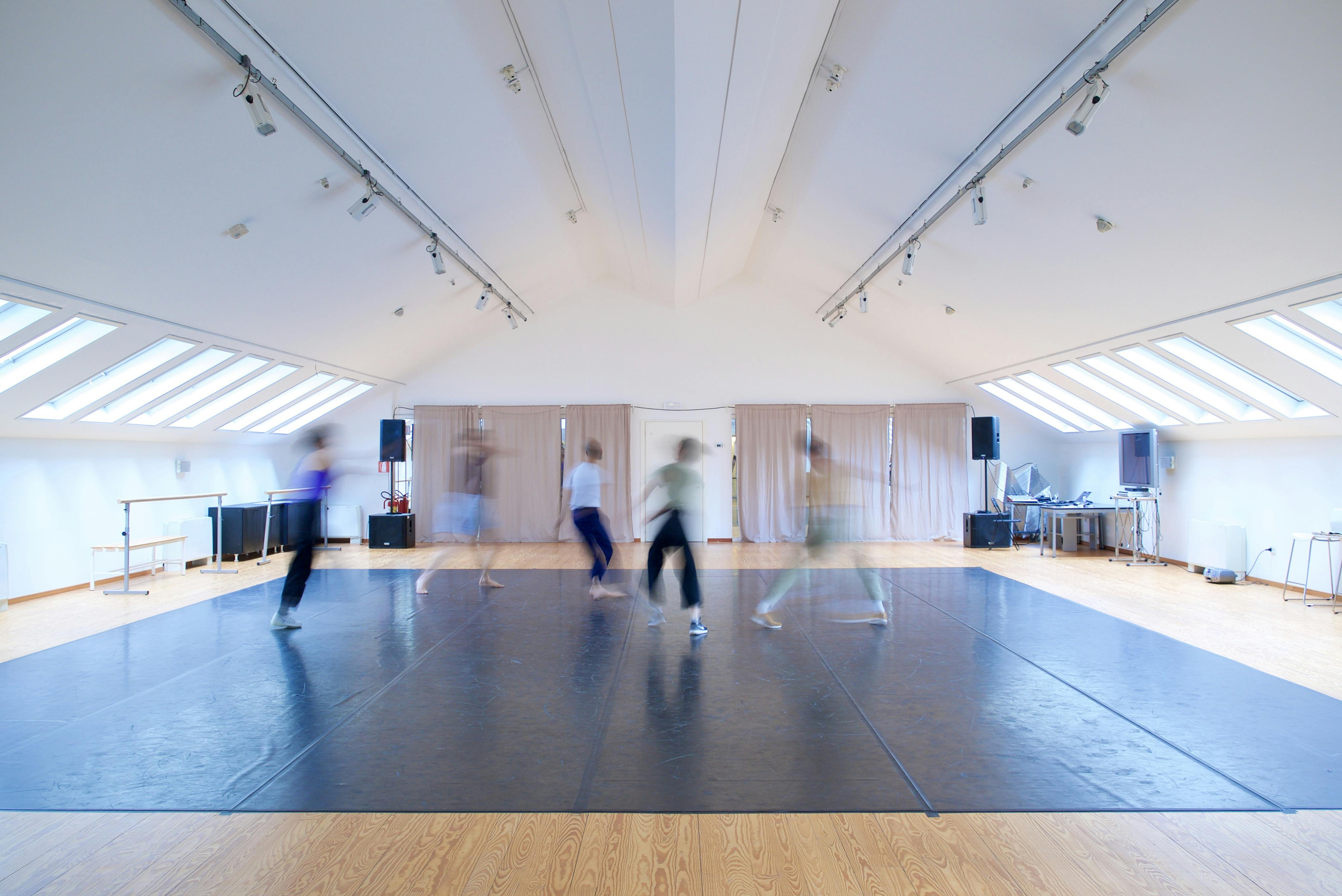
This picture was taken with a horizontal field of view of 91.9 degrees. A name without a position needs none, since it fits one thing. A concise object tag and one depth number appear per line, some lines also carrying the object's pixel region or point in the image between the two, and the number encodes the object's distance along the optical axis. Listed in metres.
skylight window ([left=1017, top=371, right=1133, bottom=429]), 8.93
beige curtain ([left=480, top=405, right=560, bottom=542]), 10.92
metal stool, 5.79
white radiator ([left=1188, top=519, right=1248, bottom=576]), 7.07
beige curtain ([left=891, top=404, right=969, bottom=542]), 10.90
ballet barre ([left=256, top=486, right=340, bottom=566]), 8.34
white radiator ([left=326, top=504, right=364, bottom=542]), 10.77
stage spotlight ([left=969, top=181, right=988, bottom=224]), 5.20
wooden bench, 6.82
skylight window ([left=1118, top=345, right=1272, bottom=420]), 6.90
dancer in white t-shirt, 6.12
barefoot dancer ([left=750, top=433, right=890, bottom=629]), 5.11
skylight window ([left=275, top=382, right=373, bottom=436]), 10.04
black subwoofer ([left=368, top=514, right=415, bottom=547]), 10.26
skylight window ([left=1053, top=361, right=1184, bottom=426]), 7.99
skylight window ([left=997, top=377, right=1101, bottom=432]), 9.50
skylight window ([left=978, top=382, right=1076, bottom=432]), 10.18
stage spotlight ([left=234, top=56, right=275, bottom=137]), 3.66
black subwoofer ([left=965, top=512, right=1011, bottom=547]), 9.98
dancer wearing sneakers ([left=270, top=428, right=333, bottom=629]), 5.07
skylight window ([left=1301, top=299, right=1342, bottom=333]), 4.82
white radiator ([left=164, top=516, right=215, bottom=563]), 8.09
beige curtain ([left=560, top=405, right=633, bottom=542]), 10.84
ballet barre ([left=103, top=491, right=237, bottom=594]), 6.46
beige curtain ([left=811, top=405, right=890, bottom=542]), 10.89
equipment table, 9.02
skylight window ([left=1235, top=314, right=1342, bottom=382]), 5.37
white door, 10.95
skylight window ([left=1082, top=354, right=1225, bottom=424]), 7.42
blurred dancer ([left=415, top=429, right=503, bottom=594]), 6.56
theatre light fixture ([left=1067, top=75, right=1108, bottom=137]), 3.69
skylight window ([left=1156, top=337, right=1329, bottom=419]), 6.31
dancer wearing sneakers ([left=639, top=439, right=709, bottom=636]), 4.82
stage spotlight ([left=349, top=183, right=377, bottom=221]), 5.06
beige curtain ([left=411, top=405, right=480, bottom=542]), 10.92
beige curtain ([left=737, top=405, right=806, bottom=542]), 10.87
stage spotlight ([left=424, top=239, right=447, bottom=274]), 6.61
